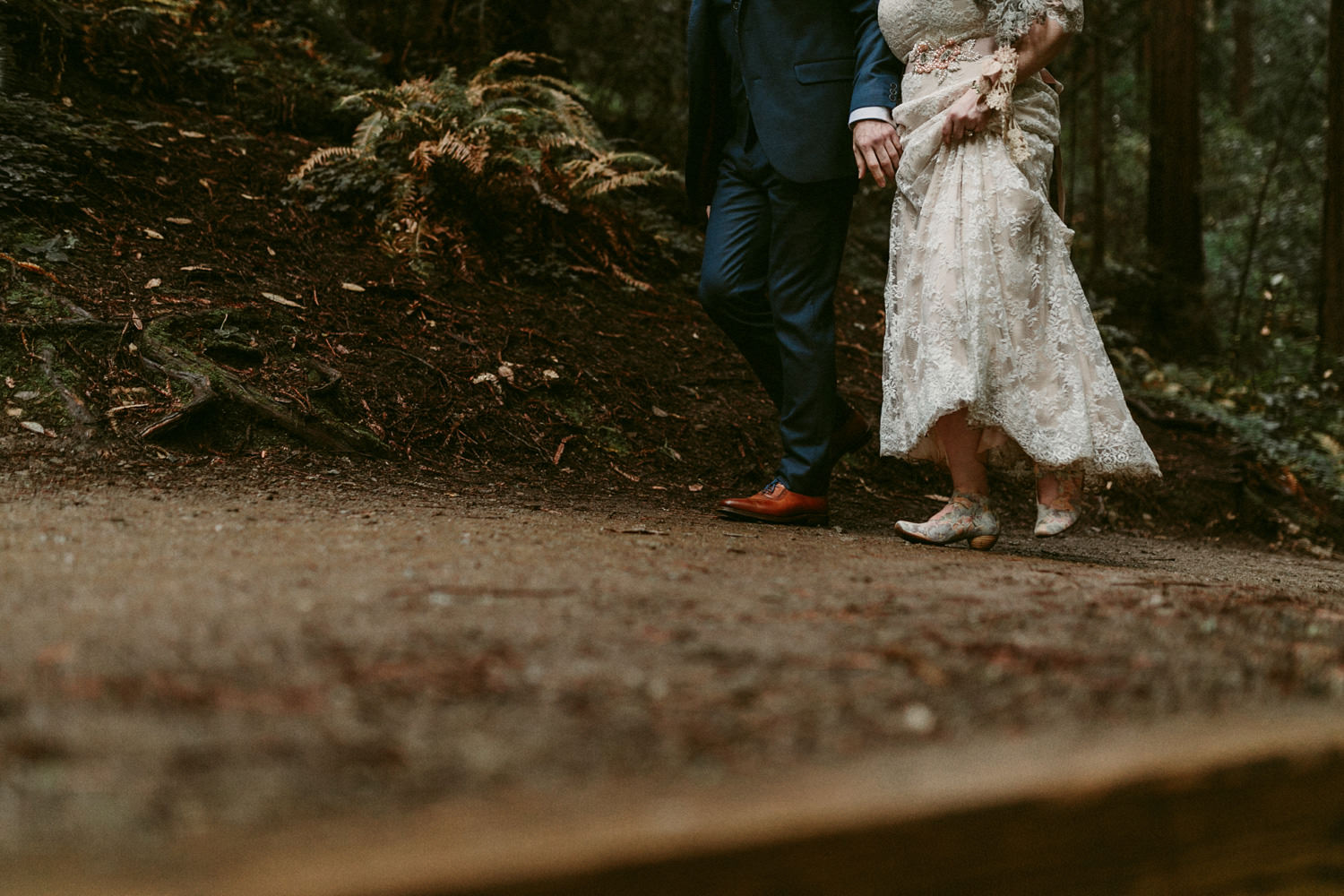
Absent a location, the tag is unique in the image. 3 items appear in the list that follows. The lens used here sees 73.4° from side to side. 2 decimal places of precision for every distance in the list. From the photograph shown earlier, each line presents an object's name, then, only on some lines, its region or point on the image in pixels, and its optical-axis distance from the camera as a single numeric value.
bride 2.83
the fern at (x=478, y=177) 5.25
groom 3.30
